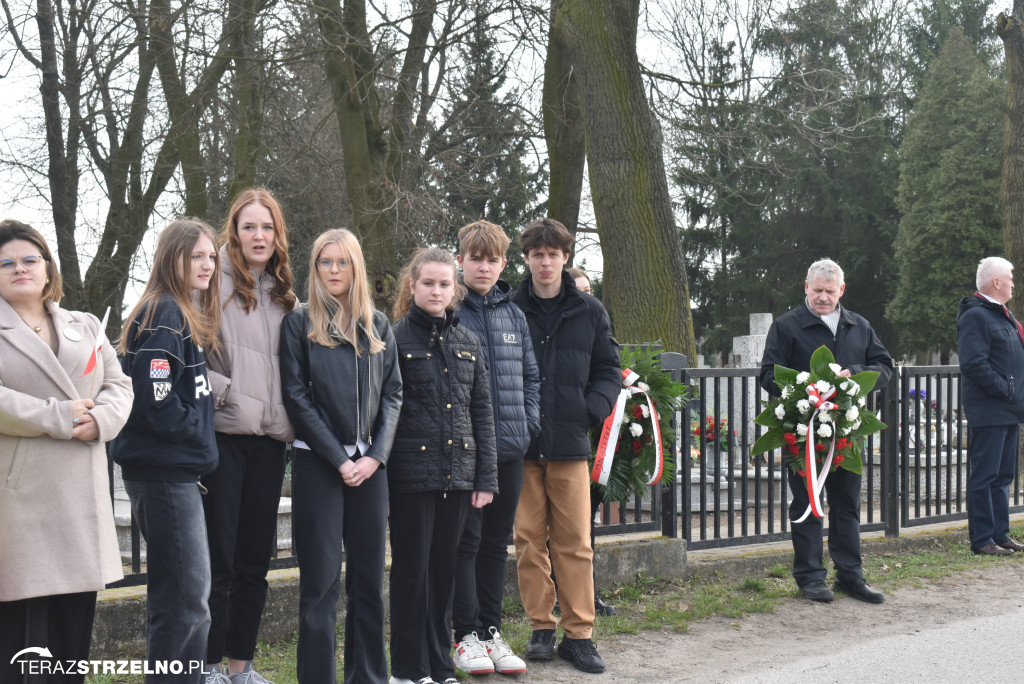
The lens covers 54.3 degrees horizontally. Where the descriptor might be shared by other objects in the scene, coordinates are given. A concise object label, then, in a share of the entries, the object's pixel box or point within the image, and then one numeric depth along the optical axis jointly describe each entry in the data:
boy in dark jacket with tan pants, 5.14
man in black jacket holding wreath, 6.54
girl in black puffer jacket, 4.48
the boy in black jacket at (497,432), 4.88
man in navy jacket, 7.83
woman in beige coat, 3.59
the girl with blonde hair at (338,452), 4.17
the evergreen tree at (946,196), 33.47
